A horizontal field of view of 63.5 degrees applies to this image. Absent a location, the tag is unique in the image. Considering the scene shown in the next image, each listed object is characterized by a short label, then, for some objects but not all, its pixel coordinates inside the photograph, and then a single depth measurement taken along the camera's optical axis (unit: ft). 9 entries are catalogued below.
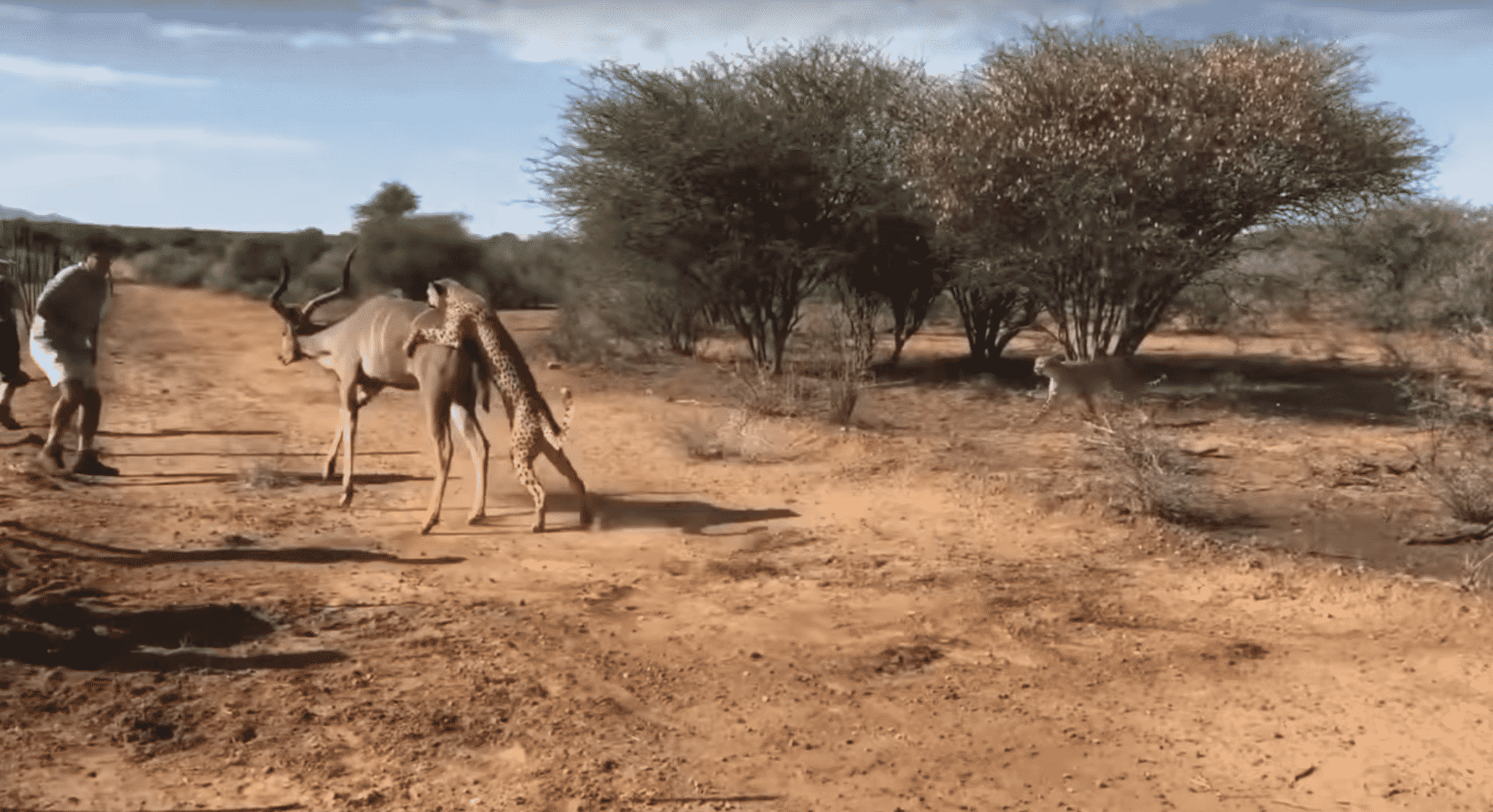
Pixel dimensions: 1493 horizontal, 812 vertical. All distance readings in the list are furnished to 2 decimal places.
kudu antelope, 27.48
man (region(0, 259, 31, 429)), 27.86
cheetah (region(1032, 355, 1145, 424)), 43.11
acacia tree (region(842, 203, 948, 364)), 52.26
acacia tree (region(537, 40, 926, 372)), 50.57
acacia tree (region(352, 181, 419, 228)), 88.43
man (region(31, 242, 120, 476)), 29.63
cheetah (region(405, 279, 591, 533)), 27.07
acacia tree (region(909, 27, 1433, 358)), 43.96
